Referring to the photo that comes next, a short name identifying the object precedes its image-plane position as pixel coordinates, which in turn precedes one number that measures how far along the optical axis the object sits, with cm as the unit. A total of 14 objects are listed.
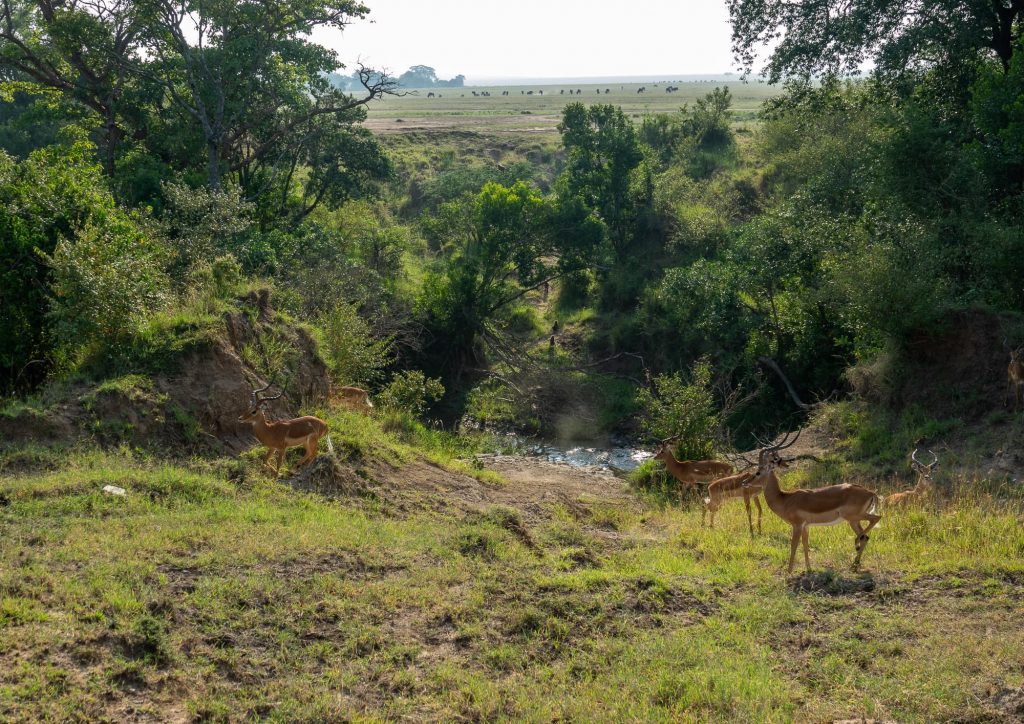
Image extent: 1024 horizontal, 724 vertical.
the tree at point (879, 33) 2039
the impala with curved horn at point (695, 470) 1488
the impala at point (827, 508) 975
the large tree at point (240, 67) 2370
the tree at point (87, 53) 2320
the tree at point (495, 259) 2741
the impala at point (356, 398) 1641
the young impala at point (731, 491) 1257
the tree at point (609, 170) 3241
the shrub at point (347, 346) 1795
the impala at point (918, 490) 1222
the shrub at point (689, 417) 1728
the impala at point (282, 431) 1234
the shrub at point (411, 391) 1975
